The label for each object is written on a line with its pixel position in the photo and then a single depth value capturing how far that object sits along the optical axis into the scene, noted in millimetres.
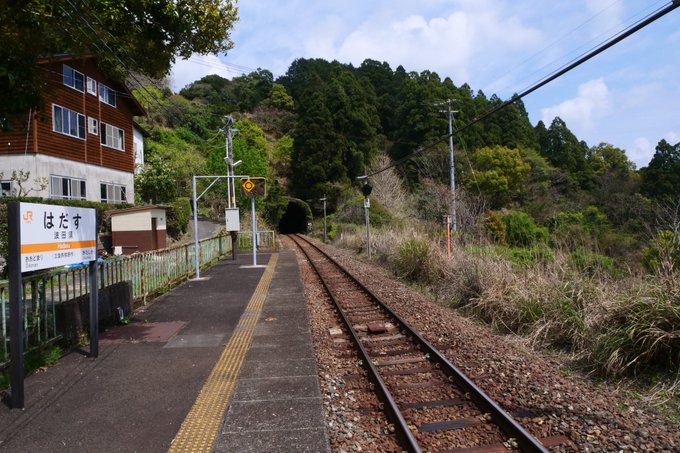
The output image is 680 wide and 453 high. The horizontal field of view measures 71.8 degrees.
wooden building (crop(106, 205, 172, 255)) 21062
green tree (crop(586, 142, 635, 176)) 54122
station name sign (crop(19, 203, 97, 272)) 4492
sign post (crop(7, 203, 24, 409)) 4250
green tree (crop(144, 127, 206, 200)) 39875
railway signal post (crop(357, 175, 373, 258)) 19859
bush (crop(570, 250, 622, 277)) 7484
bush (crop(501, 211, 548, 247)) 21281
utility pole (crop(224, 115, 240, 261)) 19781
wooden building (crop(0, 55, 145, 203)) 19469
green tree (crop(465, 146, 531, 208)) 39000
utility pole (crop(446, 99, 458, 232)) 21328
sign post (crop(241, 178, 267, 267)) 17094
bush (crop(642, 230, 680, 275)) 5672
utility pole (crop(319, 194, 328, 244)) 38925
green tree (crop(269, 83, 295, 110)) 77750
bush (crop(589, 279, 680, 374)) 4883
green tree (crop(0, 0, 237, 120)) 5953
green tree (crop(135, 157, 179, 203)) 33062
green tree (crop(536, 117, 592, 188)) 52438
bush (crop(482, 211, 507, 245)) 19908
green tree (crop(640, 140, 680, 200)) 42344
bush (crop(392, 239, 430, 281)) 13023
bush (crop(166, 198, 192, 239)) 29047
